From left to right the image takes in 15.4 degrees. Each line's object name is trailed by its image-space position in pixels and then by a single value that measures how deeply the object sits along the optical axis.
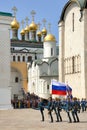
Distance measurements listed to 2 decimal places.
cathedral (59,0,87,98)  32.06
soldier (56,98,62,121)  16.42
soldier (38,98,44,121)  16.31
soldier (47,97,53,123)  16.06
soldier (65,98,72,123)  15.87
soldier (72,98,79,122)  15.79
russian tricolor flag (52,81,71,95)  21.04
